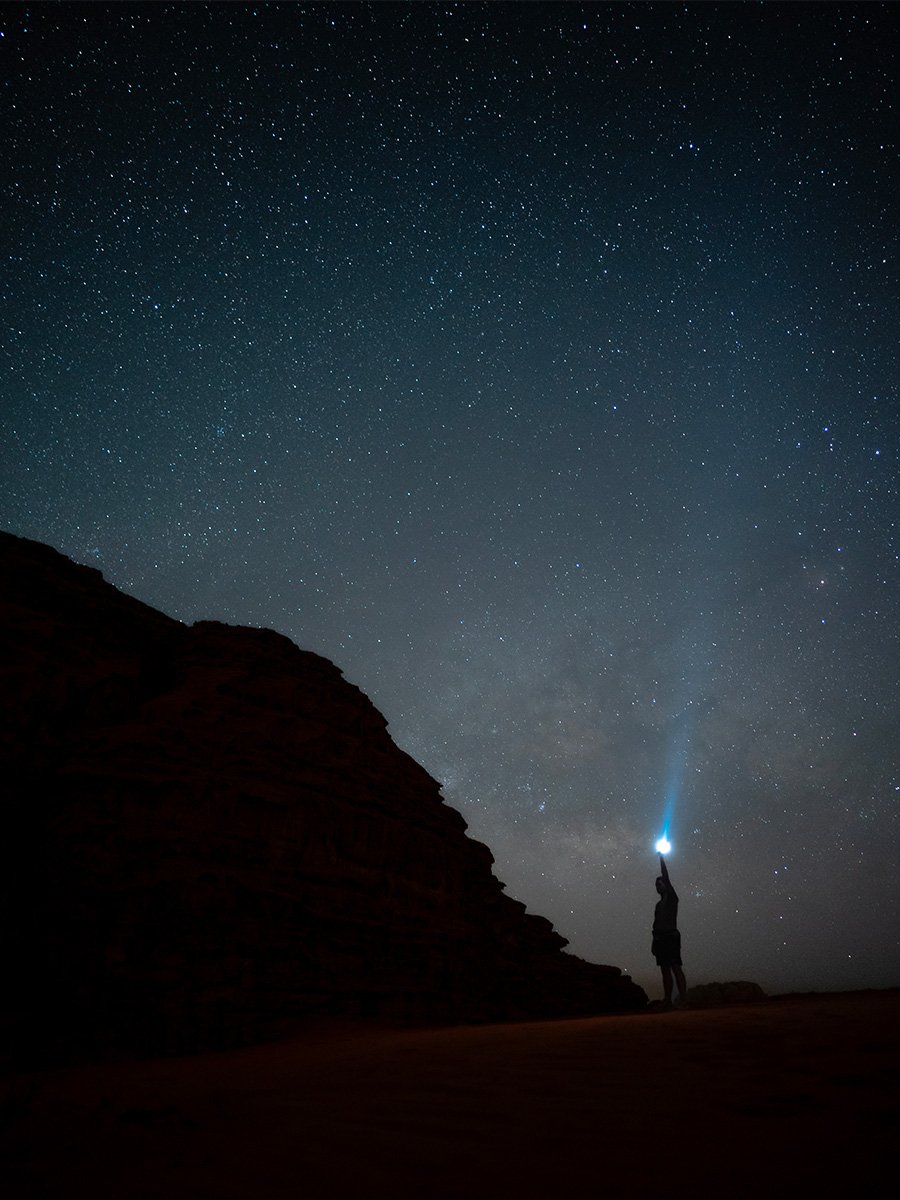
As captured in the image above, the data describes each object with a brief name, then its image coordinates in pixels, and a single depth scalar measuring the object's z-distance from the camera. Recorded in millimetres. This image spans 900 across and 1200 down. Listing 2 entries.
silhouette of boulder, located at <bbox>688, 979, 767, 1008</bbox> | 31730
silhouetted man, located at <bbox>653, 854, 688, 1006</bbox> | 12922
